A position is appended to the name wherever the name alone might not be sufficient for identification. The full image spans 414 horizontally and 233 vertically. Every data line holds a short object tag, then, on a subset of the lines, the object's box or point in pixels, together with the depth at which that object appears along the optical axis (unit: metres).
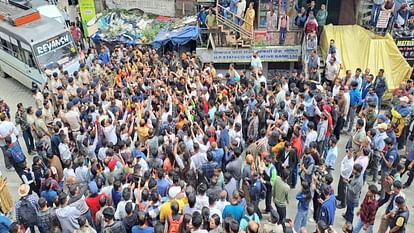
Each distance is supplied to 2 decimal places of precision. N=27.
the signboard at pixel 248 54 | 15.91
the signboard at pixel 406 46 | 15.08
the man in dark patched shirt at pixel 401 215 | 7.83
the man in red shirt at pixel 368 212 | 8.23
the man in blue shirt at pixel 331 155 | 9.52
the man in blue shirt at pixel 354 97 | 11.94
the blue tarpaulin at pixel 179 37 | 16.20
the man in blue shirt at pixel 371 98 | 11.20
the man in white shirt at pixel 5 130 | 10.89
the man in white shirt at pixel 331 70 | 13.61
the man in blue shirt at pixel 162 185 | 8.52
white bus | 14.75
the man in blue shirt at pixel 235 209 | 7.86
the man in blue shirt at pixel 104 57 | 15.03
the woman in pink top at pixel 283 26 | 15.51
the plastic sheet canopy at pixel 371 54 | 14.41
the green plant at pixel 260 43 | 15.95
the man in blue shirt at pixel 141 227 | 7.41
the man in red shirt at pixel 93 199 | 8.27
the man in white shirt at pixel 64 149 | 9.98
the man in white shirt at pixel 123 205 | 7.92
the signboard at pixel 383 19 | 15.12
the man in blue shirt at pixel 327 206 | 8.08
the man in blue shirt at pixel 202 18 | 15.98
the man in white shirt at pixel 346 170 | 9.21
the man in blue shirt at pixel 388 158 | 9.65
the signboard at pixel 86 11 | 17.95
